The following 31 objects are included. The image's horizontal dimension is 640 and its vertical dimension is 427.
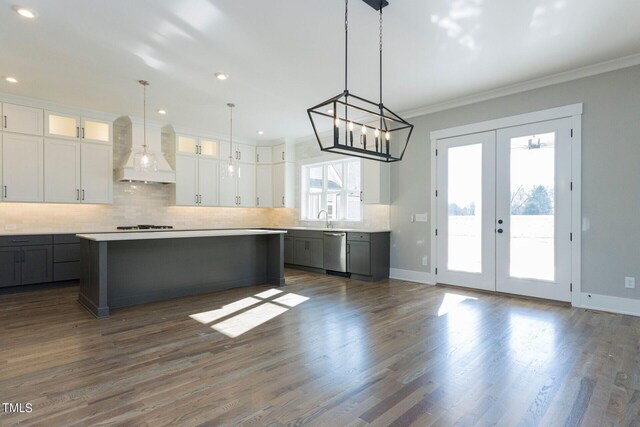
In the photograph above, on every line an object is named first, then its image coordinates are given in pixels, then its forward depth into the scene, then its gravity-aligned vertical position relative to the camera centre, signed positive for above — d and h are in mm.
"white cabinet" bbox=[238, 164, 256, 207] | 7941 +568
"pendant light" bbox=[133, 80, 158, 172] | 4539 +697
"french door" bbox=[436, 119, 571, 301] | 4418 +20
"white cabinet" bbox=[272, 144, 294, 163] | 7949 +1297
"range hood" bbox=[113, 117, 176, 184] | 6164 +1125
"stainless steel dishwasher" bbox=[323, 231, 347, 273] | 6238 -740
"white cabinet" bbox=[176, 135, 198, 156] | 7012 +1358
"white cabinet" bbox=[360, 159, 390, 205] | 6094 +506
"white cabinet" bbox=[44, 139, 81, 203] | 5527 +630
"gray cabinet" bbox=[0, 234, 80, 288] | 4961 -735
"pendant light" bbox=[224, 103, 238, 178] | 5016 +1358
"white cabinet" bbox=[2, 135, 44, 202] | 5188 +627
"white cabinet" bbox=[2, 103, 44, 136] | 5184 +1374
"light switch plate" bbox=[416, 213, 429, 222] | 5707 -98
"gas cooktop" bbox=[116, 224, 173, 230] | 6398 -314
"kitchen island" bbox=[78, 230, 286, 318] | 3998 -731
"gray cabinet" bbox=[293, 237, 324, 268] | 6696 -819
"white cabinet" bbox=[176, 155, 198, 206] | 6934 +601
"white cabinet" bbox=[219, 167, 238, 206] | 7574 +452
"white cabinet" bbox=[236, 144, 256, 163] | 7941 +1331
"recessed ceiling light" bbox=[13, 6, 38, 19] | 2997 +1729
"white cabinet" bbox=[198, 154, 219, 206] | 7250 +610
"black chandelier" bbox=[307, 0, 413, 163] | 5742 +1553
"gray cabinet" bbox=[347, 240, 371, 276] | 5859 -804
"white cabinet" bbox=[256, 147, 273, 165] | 8266 +1281
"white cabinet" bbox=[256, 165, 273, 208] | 8219 +484
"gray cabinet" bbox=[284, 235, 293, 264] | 7289 -818
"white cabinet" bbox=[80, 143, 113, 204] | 5886 +637
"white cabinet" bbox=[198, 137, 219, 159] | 7375 +1349
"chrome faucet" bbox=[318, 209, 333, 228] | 7240 -176
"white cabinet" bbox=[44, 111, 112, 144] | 5598 +1395
